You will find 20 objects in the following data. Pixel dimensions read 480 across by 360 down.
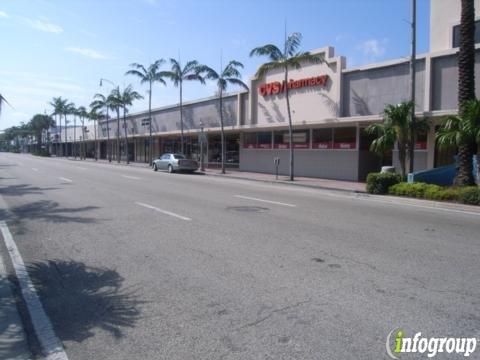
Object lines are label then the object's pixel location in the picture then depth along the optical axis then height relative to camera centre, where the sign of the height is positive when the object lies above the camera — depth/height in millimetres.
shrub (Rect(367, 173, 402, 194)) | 16297 -1127
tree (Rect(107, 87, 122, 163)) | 47344 +5850
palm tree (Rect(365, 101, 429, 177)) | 17406 +926
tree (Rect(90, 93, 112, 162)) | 53762 +6122
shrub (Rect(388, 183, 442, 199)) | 14367 -1322
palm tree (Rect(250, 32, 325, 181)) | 22422 +5030
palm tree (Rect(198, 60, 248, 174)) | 29125 +5189
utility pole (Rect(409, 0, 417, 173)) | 16912 +3044
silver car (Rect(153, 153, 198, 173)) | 30644 -843
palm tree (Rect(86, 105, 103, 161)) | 59084 +5065
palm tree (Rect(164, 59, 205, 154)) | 32406 +6147
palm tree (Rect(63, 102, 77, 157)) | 78438 +7816
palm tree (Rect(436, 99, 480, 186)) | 13891 +681
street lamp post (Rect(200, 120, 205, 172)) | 30438 +1099
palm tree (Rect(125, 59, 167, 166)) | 39075 +7284
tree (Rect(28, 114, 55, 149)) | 101238 +6745
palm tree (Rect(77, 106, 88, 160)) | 66088 +5681
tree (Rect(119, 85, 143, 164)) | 47344 +6019
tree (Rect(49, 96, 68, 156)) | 80688 +8697
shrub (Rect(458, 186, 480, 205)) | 12891 -1323
